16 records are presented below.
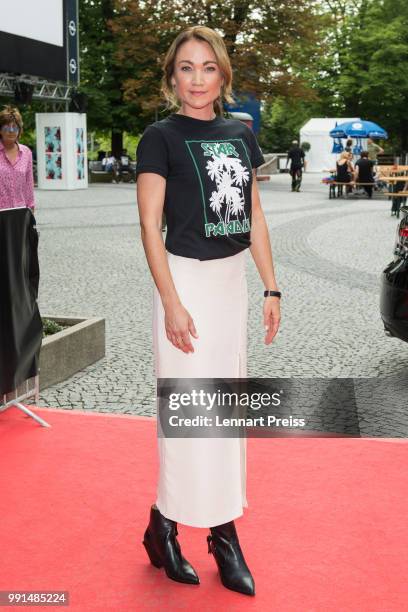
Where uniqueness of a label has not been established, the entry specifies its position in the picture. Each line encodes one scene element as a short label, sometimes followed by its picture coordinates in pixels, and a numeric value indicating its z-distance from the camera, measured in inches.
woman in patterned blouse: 327.6
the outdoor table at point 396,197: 819.4
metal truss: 1074.3
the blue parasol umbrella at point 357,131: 1310.3
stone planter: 229.3
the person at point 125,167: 1557.7
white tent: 1977.1
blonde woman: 112.2
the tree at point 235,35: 1529.3
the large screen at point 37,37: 957.8
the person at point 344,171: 1056.6
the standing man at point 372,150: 1317.7
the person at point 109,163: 1611.7
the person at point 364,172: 1061.7
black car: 227.0
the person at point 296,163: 1205.1
